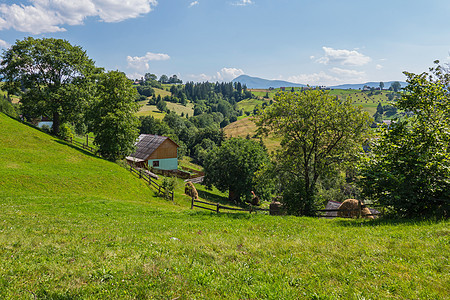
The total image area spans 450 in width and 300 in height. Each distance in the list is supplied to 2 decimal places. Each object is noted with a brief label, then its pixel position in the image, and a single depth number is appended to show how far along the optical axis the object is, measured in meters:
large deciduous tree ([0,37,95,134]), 41.16
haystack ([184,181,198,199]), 39.33
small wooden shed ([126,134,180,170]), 64.12
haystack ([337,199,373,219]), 23.27
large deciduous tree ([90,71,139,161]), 39.03
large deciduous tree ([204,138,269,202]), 50.44
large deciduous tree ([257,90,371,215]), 19.92
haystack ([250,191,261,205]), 50.57
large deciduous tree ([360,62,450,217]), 12.58
